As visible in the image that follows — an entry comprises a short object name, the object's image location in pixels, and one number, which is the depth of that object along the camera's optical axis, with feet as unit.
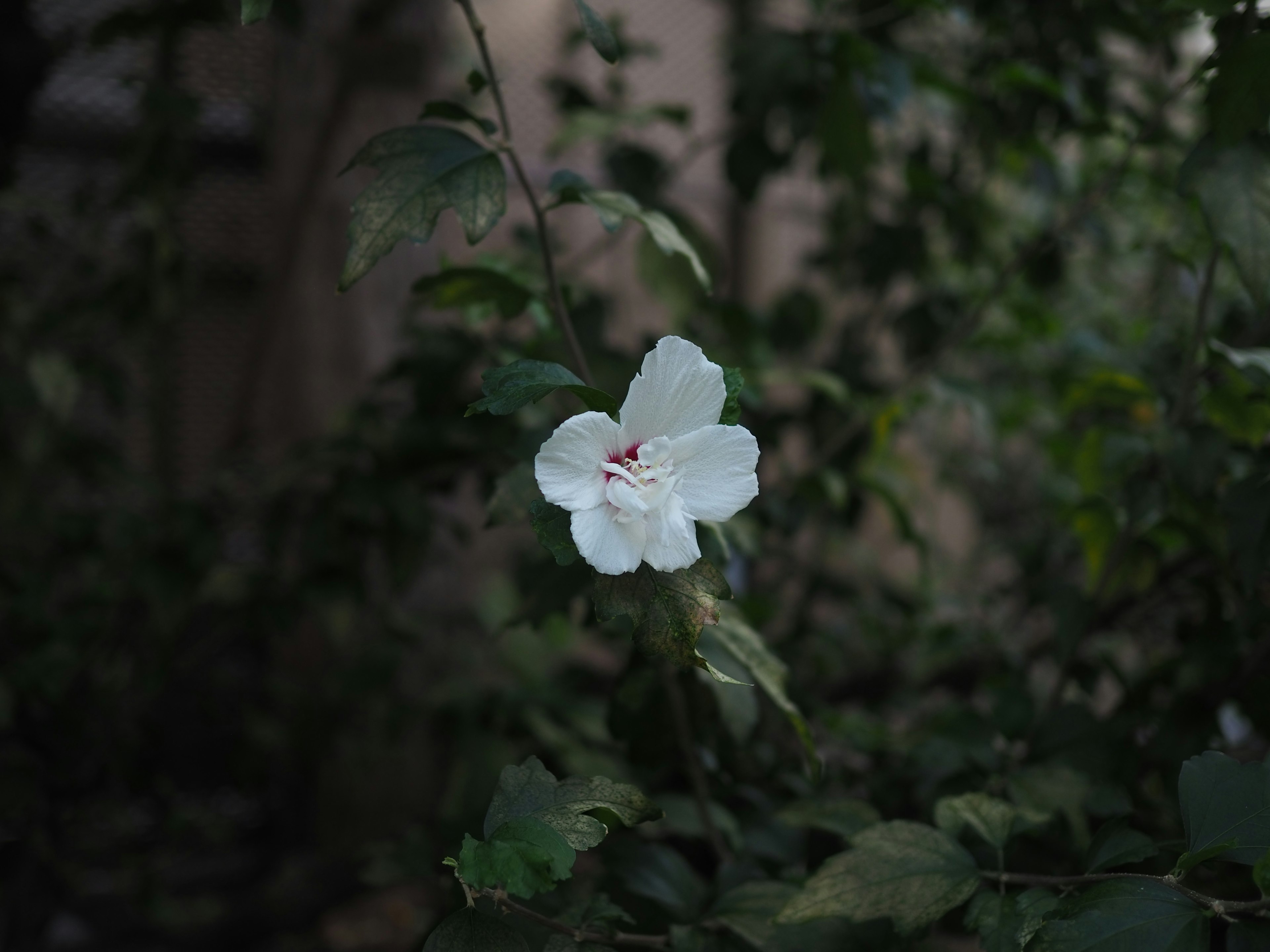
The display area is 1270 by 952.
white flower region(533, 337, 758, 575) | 1.75
